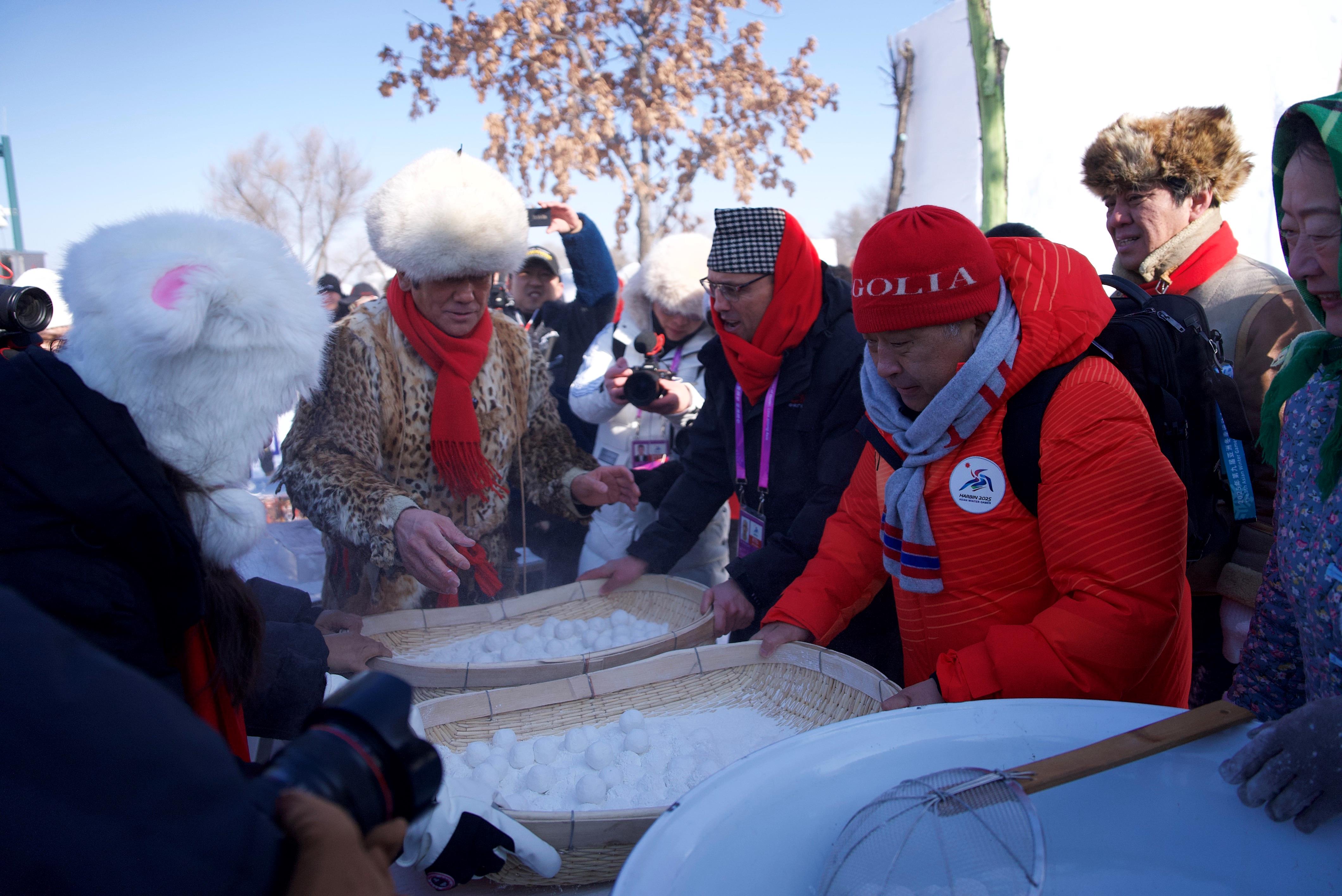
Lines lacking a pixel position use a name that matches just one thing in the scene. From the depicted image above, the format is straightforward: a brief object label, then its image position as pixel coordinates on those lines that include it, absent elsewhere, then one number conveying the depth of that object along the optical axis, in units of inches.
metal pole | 344.2
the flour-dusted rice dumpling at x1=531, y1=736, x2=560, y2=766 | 67.5
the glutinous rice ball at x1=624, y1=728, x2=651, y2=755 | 67.4
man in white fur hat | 81.7
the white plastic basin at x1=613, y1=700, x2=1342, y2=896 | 36.8
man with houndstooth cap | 83.4
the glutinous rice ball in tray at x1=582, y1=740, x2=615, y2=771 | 65.3
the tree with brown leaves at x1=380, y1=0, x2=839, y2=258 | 411.5
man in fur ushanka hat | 87.1
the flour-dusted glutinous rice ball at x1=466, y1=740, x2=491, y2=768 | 65.8
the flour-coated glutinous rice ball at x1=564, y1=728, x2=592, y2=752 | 68.1
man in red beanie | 52.7
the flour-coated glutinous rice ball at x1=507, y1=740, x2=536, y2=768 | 66.2
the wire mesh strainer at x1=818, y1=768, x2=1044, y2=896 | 36.5
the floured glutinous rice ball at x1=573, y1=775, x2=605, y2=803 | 60.9
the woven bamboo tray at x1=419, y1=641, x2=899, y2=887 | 67.8
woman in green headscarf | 36.7
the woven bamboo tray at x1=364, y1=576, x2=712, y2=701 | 73.9
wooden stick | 38.9
